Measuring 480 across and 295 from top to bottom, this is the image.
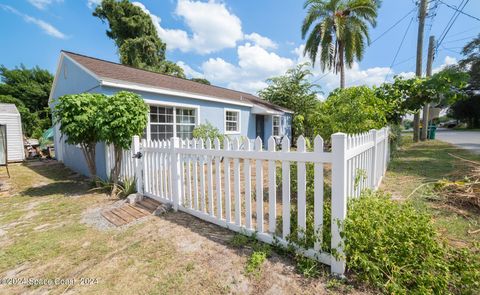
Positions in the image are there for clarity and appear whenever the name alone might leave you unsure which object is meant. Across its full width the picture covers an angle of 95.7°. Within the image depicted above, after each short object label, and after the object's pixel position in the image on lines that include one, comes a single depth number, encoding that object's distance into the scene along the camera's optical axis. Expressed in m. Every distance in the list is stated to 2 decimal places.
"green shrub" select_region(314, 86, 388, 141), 4.83
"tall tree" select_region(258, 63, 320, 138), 15.80
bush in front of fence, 1.74
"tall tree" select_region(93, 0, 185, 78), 20.77
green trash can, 15.43
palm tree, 13.38
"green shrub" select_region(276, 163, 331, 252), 2.19
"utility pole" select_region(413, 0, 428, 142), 12.00
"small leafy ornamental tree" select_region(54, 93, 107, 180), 5.12
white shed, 10.86
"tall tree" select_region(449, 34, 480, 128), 27.03
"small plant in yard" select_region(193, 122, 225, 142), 8.38
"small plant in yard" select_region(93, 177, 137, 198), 4.99
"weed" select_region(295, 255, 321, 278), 2.09
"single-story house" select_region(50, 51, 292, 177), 6.69
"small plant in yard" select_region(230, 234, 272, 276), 2.23
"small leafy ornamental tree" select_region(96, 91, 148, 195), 4.92
